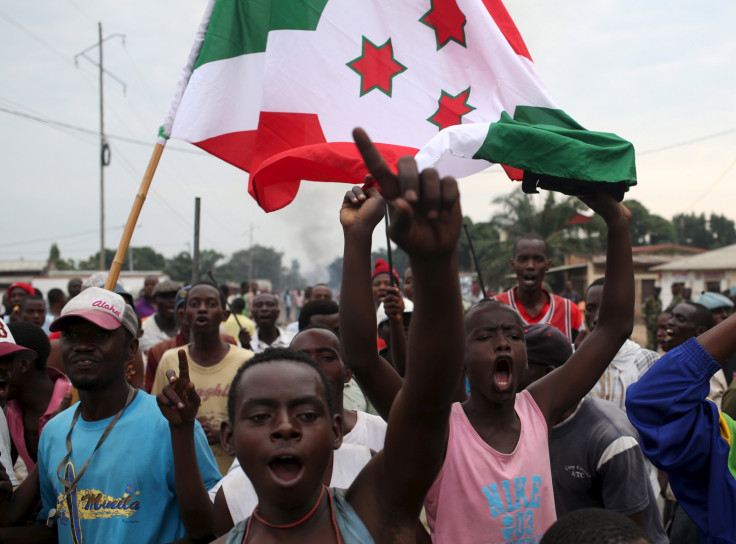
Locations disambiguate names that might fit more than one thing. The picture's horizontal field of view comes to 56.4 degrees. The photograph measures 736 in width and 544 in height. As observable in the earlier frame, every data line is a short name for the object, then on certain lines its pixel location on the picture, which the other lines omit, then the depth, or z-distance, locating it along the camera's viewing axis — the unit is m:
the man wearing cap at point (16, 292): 8.26
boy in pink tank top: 2.27
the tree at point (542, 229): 30.28
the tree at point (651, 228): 61.67
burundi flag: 3.41
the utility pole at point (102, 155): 27.17
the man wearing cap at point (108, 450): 2.53
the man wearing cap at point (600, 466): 2.79
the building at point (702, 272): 28.17
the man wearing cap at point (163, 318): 7.02
